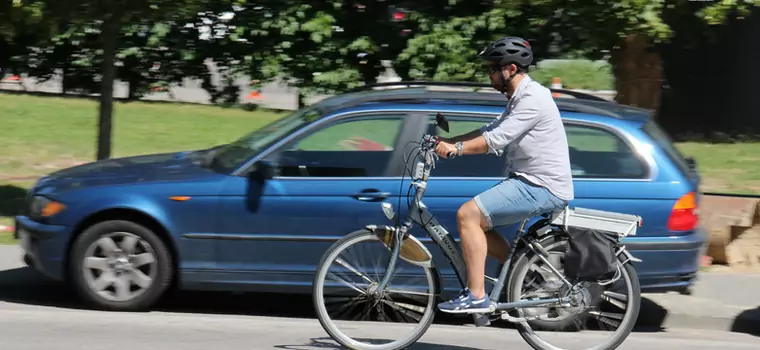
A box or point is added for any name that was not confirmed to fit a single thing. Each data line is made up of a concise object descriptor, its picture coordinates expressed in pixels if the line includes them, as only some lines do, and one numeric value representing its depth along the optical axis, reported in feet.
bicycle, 36.42
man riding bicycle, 35.27
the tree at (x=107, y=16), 60.08
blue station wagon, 43.16
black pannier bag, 36.09
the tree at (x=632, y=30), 63.62
